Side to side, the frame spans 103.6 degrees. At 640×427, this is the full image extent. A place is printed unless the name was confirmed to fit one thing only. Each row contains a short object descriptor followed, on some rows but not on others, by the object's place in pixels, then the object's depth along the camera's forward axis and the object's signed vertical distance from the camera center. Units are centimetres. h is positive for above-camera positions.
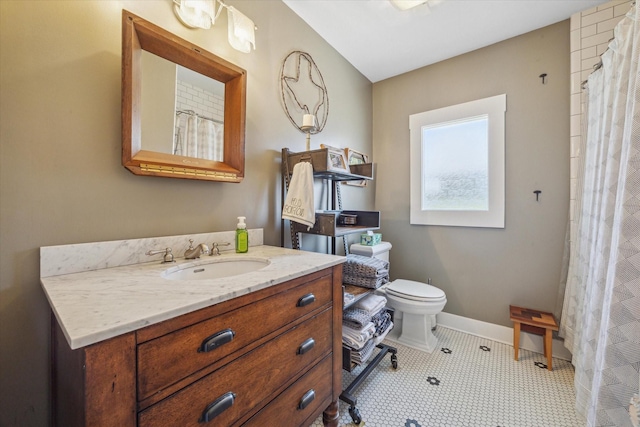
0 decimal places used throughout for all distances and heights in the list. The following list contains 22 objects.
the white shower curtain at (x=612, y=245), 94 -12
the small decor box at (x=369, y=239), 214 -22
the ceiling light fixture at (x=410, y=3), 159 +134
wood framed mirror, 96 +45
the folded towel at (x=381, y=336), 157 -79
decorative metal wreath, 169 +89
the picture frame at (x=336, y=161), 150 +33
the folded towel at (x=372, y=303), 158 -58
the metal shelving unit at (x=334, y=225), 139 -8
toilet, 184 -68
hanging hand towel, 142 +8
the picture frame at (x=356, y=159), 214 +49
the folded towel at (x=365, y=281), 162 -45
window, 206 +44
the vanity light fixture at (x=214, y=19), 114 +93
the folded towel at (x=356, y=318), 145 -61
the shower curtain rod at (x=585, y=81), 139 +85
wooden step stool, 169 -75
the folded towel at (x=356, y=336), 141 -70
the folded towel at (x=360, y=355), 142 -81
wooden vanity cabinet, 52 -41
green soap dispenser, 127 -14
